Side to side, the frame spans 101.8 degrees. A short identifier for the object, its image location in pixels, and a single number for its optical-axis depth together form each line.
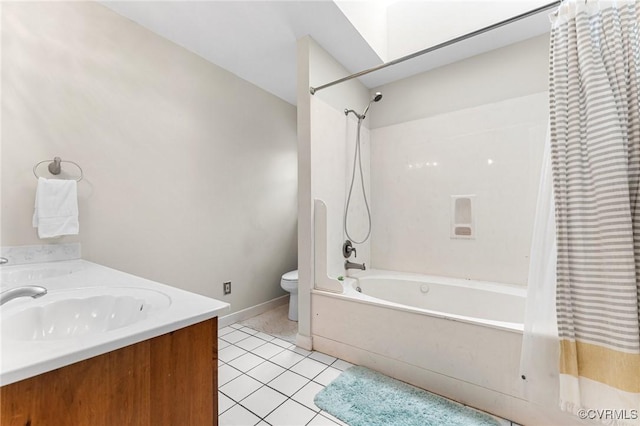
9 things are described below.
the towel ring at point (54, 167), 1.45
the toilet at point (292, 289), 2.45
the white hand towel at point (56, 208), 1.40
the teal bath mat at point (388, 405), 1.24
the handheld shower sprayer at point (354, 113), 2.32
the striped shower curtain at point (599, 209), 0.91
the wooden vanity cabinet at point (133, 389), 0.48
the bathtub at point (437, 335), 1.29
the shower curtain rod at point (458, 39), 1.23
